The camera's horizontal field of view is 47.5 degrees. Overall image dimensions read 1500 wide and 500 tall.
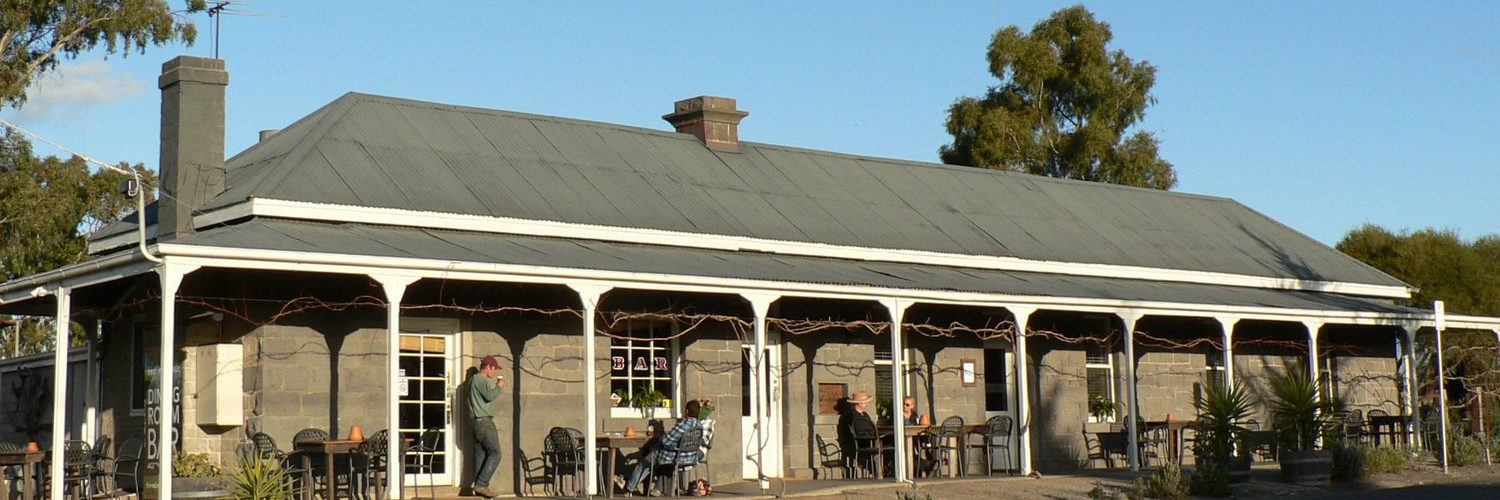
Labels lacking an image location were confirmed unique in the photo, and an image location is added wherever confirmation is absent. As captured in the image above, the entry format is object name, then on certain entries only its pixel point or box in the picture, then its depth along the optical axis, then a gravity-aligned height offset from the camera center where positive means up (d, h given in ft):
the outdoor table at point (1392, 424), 70.44 -1.08
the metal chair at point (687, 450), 49.83 -1.06
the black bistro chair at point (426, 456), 49.49 -1.08
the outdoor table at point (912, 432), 57.98 -0.80
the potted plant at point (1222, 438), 55.00 -1.18
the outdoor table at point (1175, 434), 67.56 -1.24
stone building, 47.55 +3.82
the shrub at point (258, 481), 42.01 -1.42
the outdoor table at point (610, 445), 49.18 -0.86
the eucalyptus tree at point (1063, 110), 123.03 +21.69
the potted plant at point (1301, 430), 57.06 -0.99
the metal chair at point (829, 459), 59.52 -1.67
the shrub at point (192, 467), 45.39 -1.14
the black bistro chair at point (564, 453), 51.19 -1.09
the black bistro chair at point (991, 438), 61.87 -1.16
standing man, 48.39 -0.27
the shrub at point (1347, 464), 58.29 -2.18
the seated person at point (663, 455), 49.75 -1.18
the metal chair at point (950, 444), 59.82 -1.32
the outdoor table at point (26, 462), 45.60 -0.89
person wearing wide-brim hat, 58.49 -0.17
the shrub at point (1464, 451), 66.18 -2.09
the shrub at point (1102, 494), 50.14 -2.62
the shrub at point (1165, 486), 52.29 -2.52
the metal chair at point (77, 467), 46.26 -1.08
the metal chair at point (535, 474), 52.01 -1.72
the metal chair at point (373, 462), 45.73 -1.14
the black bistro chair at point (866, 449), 58.18 -1.32
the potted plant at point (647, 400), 55.21 +0.48
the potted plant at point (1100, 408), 69.51 -0.13
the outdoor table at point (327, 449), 44.75 -0.72
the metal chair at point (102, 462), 48.98 -1.06
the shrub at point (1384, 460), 59.88 -2.19
